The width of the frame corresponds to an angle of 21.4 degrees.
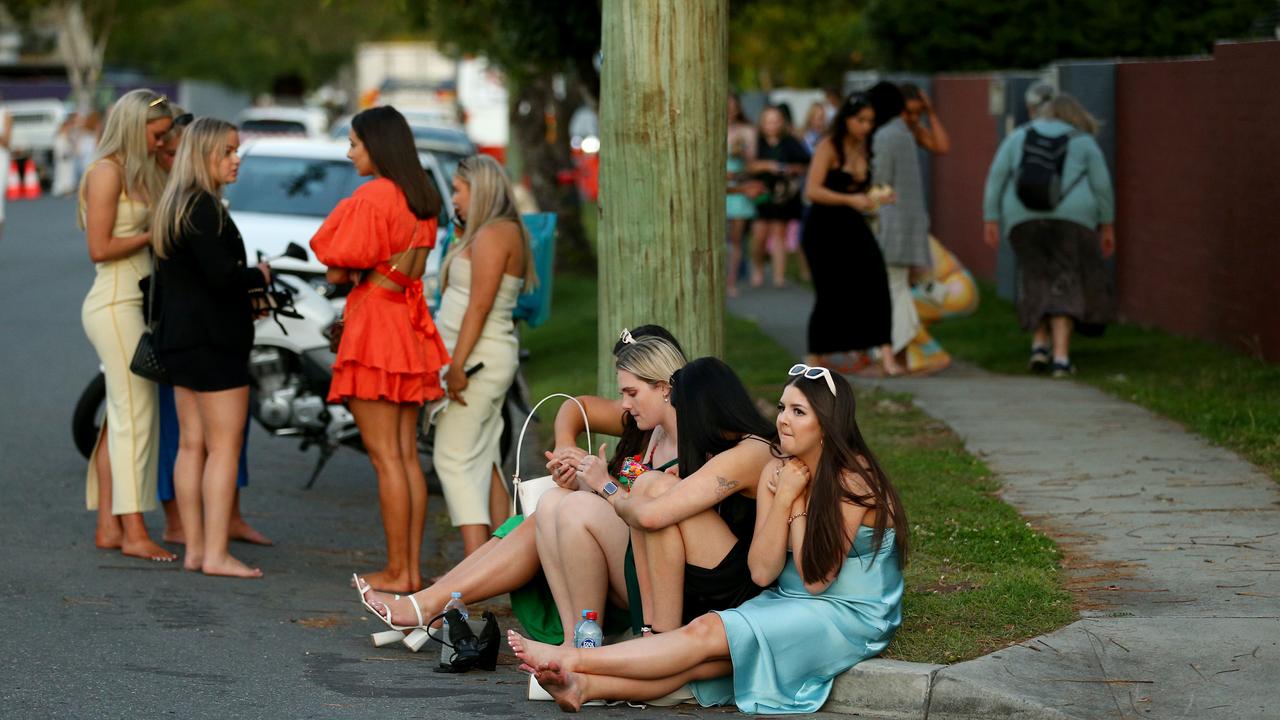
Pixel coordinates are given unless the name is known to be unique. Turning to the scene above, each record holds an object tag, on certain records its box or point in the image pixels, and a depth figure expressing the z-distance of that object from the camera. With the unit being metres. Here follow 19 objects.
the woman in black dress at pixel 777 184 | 34.95
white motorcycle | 17.22
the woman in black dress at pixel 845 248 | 21.34
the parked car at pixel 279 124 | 76.63
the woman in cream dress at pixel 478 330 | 14.20
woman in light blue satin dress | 10.51
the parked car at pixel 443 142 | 33.52
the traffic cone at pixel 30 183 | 70.86
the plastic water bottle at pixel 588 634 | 11.32
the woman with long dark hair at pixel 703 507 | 10.88
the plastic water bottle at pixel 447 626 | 11.74
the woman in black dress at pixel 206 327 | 13.98
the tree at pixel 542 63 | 29.88
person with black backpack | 21.34
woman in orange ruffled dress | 13.53
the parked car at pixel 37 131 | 75.72
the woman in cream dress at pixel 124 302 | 14.54
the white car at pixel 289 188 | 24.94
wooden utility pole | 13.23
